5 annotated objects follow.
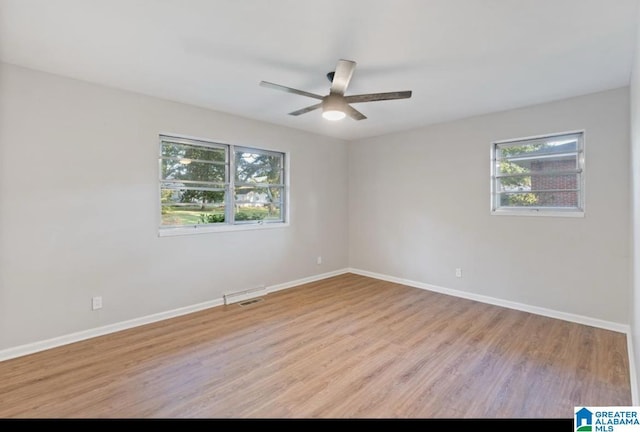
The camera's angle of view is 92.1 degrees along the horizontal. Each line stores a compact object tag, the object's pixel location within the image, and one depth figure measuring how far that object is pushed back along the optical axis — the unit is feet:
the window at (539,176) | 11.43
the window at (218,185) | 11.92
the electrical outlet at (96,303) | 9.92
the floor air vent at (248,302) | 13.08
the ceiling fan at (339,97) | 8.02
